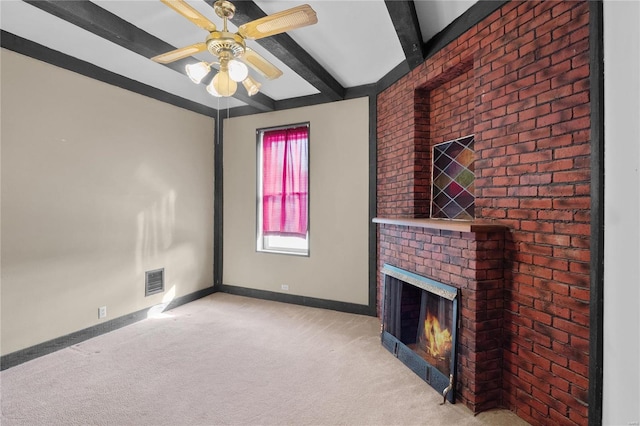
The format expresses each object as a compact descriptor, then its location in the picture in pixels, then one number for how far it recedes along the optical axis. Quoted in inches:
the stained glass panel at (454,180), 107.3
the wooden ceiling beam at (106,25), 86.2
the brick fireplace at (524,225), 67.8
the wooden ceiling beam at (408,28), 87.7
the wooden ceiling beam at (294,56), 90.3
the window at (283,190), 170.6
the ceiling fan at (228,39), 67.6
